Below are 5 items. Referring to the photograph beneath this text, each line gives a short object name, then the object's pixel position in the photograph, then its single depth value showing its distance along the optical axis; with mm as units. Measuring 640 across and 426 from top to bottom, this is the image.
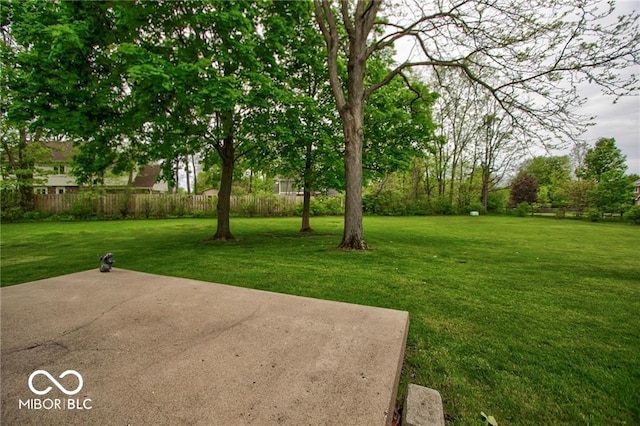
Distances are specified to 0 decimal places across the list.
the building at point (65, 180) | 15859
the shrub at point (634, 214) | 17281
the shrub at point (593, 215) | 19922
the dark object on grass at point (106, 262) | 3971
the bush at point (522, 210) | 25203
